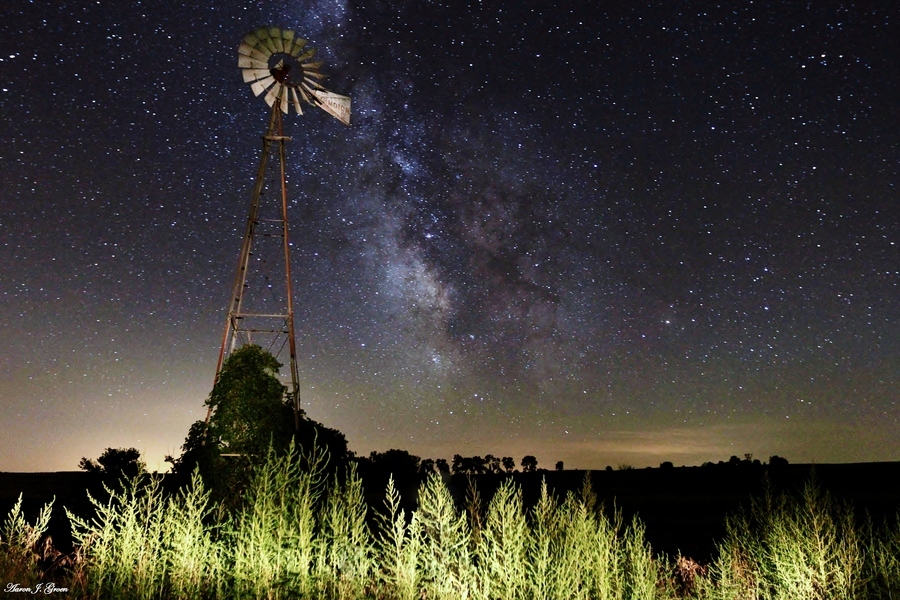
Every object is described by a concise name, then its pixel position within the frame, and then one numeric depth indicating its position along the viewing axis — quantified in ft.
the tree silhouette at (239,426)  33.81
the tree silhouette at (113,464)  65.92
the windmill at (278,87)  46.57
